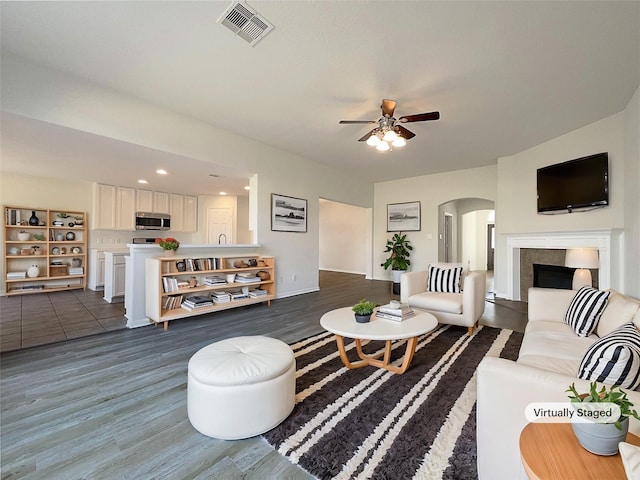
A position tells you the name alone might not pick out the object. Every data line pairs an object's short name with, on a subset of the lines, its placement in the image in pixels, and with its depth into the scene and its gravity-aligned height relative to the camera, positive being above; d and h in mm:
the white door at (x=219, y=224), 7637 +496
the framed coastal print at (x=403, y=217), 7184 +704
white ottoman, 1523 -856
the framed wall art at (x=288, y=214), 5086 +556
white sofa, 1041 -630
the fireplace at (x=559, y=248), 3641 -58
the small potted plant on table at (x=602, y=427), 789 -531
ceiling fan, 2955 +1333
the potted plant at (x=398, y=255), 6816 -302
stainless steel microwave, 6398 +497
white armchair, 3188 -685
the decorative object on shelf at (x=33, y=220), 5508 +419
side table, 764 -634
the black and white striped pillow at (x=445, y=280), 3686 -493
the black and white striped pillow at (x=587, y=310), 2105 -523
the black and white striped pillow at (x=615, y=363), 1102 -491
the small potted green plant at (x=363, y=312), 2373 -596
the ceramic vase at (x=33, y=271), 5457 -598
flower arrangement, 3711 -44
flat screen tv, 3676 +866
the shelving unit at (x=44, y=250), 5348 -183
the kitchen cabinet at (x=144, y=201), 6402 +966
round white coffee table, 2115 -691
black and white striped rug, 1368 -1092
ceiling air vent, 1997 +1684
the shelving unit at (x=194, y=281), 3527 -575
